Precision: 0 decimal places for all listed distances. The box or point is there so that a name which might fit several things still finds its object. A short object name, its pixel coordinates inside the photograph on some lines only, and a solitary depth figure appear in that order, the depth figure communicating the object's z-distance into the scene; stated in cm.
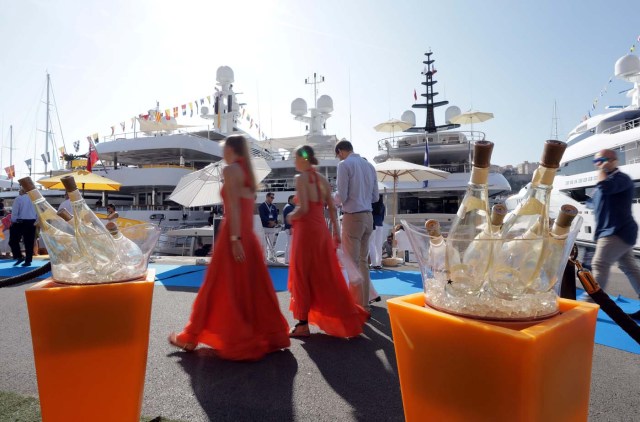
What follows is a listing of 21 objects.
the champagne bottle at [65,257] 138
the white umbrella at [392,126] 1739
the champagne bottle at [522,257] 86
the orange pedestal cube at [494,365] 77
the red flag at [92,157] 1637
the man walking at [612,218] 342
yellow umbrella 892
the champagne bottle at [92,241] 138
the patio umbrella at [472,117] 1775
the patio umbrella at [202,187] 706
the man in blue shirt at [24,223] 696
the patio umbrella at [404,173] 854
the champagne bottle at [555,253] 88
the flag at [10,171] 2797
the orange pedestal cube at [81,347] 130
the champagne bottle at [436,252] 95
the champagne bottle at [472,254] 89
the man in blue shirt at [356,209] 353
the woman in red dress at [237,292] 249
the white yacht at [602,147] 970
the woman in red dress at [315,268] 291
